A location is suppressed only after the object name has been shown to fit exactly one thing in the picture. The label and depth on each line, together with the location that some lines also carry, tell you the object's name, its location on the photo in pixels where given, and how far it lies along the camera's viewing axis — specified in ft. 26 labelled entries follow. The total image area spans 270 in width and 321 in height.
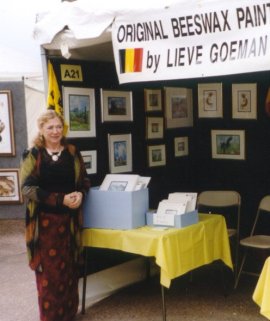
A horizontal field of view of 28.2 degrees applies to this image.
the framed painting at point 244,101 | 19.67
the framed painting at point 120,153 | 16.22
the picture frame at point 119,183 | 13.44
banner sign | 11.00
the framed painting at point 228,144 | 20.16
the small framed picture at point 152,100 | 17.93
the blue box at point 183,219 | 13.14
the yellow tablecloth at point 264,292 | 10.38
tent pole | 14.39
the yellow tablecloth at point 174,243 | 12.48
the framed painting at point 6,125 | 26.86
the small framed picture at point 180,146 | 20.11
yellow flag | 14.33
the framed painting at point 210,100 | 20.44
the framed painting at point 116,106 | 15.96
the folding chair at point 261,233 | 15.51
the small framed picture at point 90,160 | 15.35
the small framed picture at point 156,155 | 18.28
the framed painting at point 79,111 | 14.80
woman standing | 12.83
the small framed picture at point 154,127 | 18.15
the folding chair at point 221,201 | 17.49
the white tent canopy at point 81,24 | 12.79
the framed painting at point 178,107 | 19.39
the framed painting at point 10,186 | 27.17
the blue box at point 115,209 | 13.23
